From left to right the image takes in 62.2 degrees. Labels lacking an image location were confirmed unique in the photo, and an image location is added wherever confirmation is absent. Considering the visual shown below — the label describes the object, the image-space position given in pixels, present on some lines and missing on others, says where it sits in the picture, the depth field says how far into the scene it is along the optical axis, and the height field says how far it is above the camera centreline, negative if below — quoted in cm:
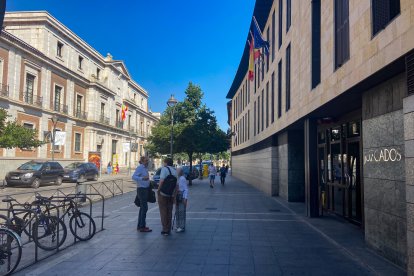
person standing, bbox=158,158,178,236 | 856 -85
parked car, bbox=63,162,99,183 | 2744 -97
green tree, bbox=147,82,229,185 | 2886 +259
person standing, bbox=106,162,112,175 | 4374 -110
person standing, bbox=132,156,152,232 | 904 -81
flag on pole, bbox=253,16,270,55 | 1959 +707
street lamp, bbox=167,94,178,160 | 2265 +395
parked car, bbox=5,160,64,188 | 2181 -97
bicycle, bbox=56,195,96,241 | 789 -146
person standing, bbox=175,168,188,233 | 902 -127
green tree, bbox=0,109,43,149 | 2130 +157
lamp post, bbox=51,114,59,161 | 2326 +186
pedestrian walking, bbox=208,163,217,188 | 2535 -95
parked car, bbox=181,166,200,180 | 2907 -112
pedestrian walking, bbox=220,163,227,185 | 2842 -105
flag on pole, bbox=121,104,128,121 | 5225 +751
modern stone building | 588 +143
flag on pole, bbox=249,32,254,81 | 2323 +691
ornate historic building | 3042 +815
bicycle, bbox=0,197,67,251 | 651 -128
